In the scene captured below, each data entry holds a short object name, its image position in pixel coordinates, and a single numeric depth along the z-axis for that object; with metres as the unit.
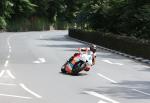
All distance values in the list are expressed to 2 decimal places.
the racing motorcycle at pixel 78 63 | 22.06
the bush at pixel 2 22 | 85.24
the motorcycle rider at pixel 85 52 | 22.23
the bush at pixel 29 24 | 101.29
